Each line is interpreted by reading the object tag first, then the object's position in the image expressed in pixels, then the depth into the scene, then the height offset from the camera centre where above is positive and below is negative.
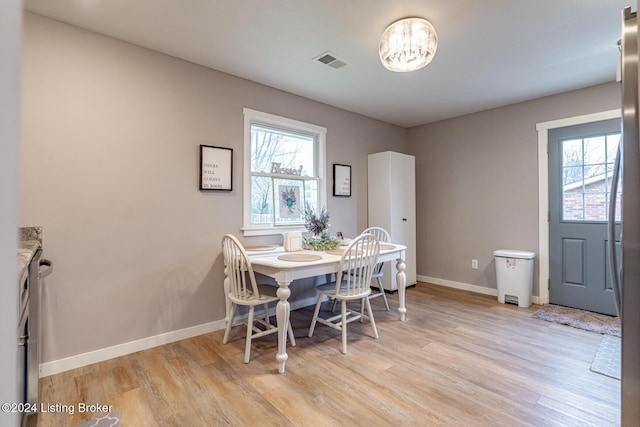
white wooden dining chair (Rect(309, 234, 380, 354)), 2.34 -0.49
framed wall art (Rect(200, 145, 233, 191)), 2.66 +0.42
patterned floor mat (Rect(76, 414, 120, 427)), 1.54 -1.07
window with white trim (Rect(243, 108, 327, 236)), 3.01 +0.46
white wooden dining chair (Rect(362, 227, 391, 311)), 3.08 -0.33
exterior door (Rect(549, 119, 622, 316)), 3.09 +0.00
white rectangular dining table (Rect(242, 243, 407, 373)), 2.05 -0.41
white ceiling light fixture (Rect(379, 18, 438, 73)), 2.03 +1.17
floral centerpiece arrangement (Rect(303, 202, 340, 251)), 2.85 -0.17
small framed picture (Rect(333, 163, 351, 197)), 3.75 +0.42
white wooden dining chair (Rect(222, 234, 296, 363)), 2.18 -0.60
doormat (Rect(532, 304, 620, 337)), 2.71 -1.03
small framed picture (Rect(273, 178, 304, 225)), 3.23 +0.14
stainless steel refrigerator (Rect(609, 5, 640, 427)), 0.96 -0.04
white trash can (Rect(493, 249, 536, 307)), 3.37 -0.71
